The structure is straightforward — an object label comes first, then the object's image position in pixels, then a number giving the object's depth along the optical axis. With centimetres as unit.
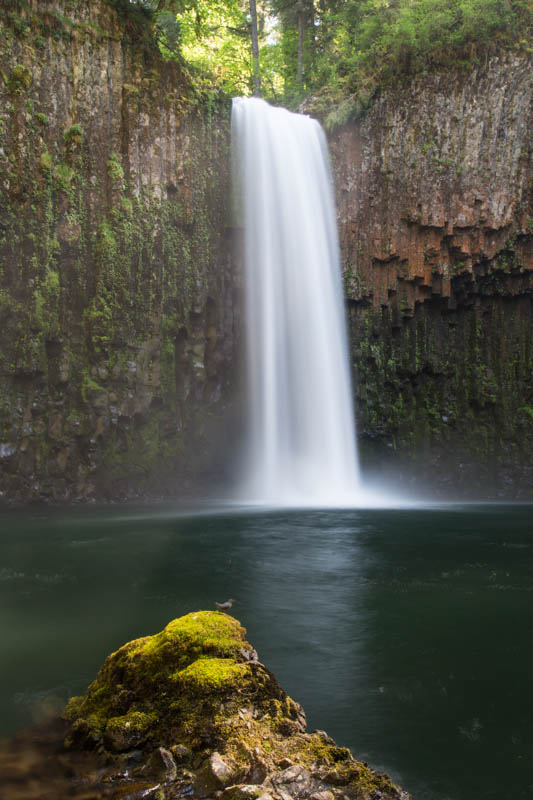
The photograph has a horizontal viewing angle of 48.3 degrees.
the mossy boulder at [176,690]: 343
